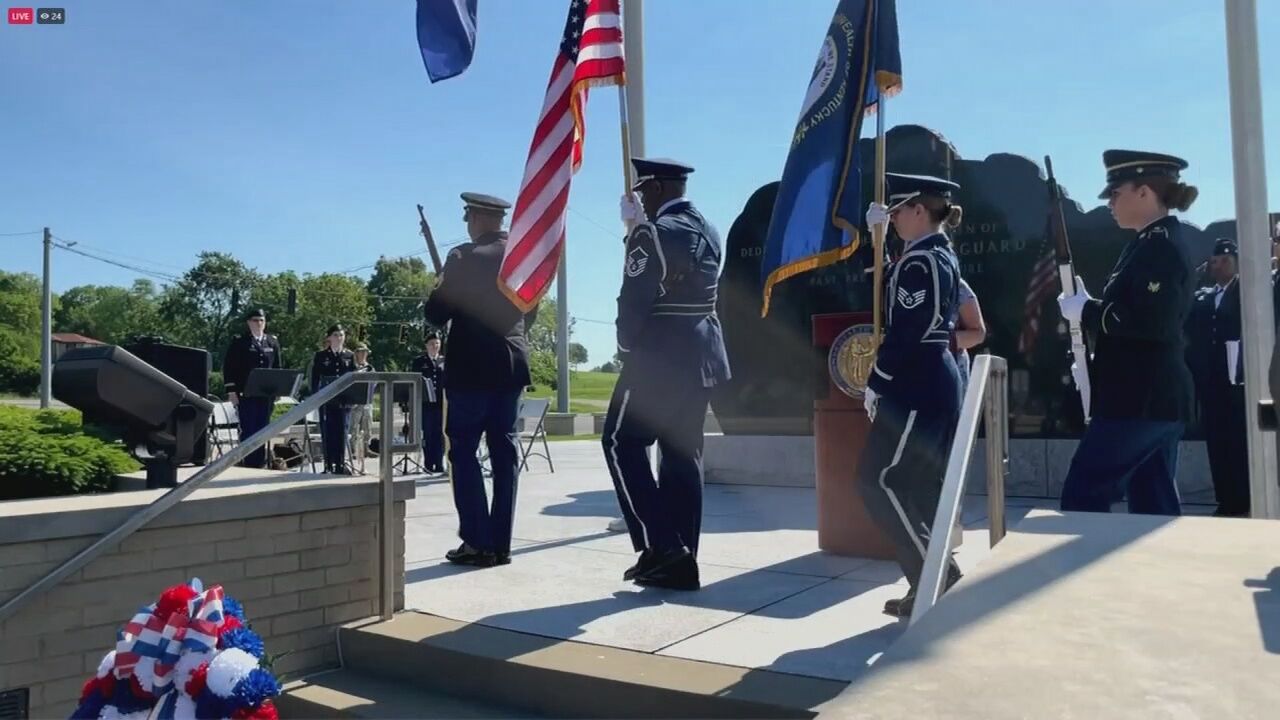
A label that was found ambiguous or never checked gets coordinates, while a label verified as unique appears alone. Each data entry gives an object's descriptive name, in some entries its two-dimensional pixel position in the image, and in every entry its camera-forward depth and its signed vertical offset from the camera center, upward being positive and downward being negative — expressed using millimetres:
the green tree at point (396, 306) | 71938 +8408
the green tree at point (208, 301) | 71688 +8575
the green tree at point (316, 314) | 63000 +6304
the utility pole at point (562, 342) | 22984 +1547
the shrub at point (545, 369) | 74812 +2793
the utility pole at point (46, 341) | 35819 +2916
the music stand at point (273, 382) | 9086 +260
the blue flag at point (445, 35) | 5715 +2249
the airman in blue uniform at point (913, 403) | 3611 -32
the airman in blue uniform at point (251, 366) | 10148 +496
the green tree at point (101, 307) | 94250 +11063
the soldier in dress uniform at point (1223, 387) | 6586 +0
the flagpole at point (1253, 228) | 5191 +892
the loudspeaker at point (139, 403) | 3725 +38
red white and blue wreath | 2217 -625
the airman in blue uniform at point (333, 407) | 10453 +6
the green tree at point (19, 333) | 65250 +6691
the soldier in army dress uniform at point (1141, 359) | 3750 +123
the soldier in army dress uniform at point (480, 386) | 4879 +97
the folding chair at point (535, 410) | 11031 -83
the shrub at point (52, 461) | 3449 -178
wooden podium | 4971 -223
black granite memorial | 7762 +1116
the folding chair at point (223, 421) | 11180 -143
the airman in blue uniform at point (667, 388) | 4207 +53
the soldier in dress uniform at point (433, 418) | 11781 -167
